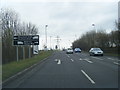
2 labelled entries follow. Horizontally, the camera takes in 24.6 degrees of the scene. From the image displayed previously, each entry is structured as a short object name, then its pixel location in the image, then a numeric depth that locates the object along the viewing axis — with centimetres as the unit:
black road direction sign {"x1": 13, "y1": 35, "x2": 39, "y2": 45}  3488
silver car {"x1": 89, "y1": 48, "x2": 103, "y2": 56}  5078
